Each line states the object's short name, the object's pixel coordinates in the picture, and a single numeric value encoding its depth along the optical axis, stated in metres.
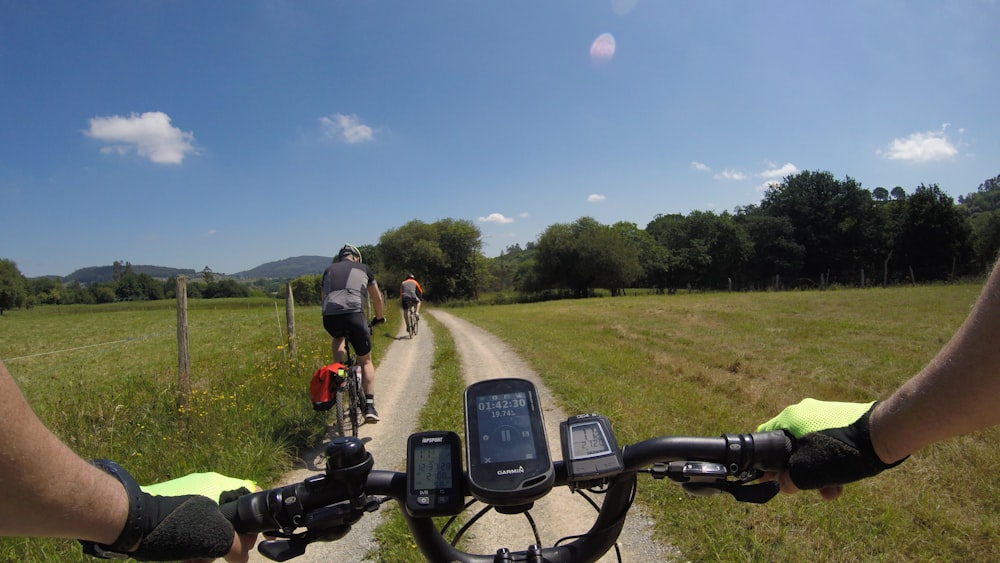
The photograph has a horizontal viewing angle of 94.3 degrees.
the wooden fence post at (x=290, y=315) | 9.09
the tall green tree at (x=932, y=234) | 43.47
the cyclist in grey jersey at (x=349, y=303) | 5.89
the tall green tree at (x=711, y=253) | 61.56
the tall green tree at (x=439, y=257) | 56.72
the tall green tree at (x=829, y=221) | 53.41
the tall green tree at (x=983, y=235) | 39.69
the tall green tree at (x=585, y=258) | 54.84
